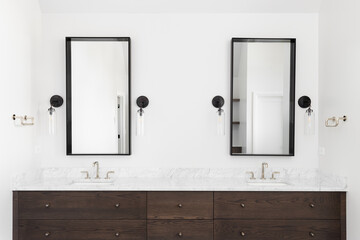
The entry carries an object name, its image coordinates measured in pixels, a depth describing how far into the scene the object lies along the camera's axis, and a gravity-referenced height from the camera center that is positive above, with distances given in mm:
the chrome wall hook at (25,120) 2582 -58
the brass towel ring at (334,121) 2549 -57
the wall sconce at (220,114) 3016 -5
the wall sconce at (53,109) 2965 +33
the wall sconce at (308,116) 2986 -19
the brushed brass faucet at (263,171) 2982 -502
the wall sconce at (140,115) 3010 -17
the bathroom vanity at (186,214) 2578 -759
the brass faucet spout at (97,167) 2985 -476
